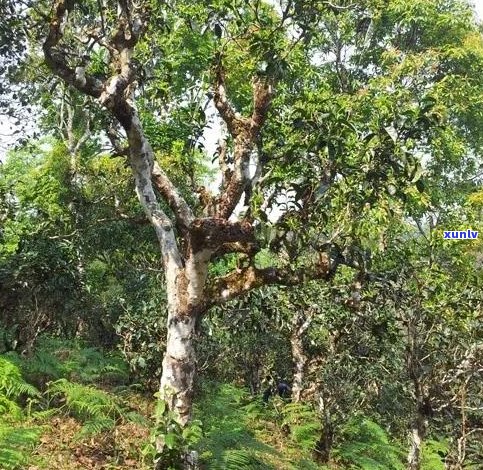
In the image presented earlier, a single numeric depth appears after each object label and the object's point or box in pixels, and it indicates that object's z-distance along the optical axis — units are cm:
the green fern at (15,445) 582
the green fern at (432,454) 1204
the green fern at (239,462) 724
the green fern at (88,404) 773
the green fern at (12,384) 788
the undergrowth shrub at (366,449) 1099
